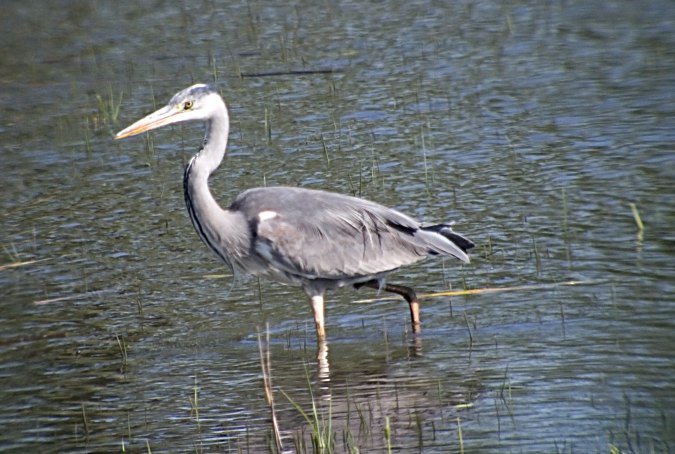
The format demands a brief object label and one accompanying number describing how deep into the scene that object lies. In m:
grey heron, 15.28
